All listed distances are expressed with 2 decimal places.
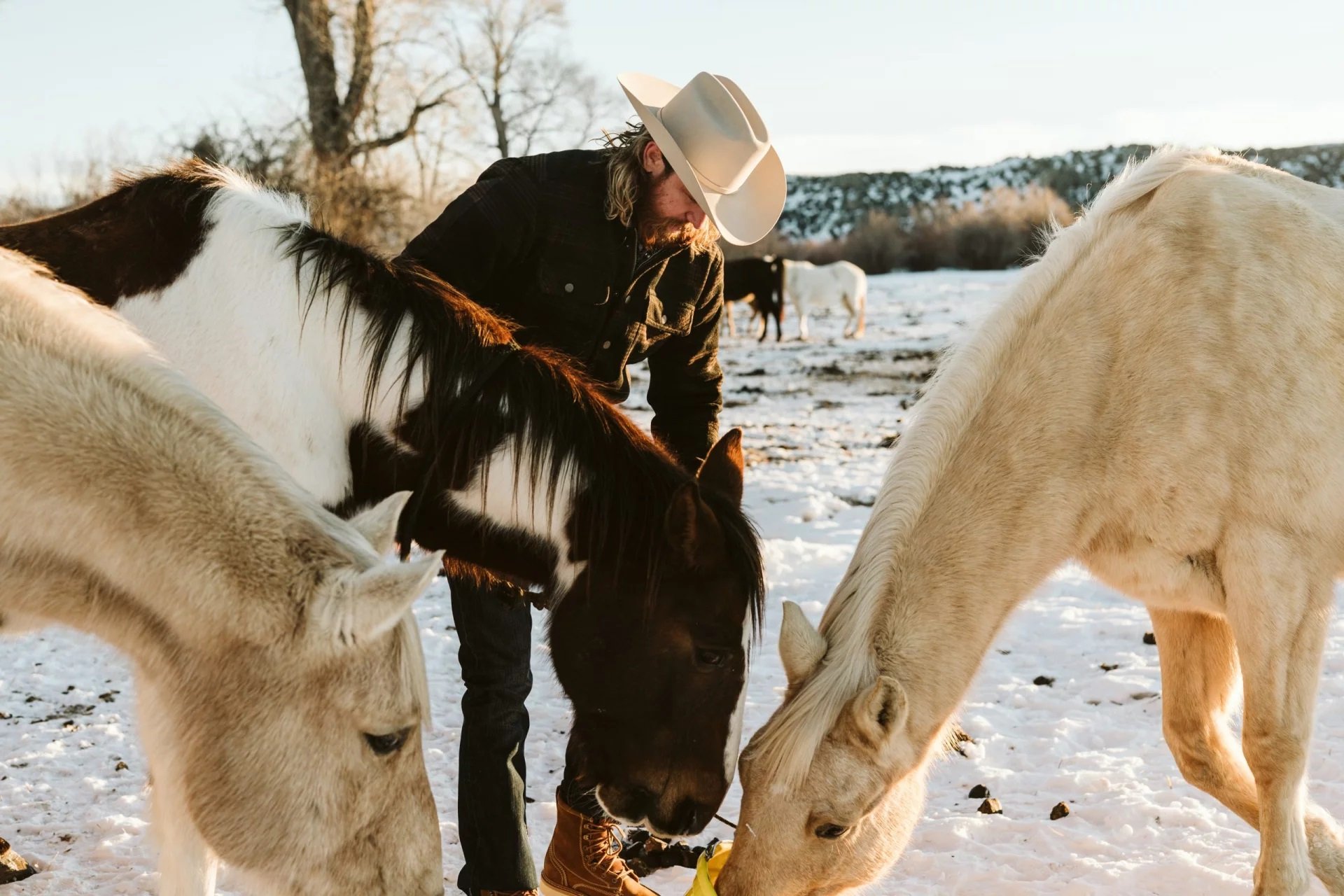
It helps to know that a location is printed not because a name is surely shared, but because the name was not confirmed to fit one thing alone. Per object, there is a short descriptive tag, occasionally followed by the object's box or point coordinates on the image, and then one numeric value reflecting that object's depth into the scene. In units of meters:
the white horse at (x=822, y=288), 19.33
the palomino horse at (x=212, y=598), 1.70
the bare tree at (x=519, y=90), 25.48
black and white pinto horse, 2.42
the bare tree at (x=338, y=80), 13.34
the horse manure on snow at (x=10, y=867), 2.82
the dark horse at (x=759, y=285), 19.28
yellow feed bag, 2.53
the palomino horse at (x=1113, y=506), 2.44
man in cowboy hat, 2.85
